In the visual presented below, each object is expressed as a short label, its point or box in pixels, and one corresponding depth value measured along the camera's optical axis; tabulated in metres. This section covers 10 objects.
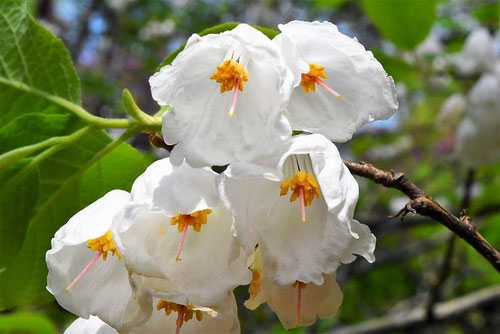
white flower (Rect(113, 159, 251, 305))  0.32
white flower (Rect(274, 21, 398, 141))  0.33
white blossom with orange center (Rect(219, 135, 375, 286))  0.32
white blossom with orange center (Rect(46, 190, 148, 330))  0.33
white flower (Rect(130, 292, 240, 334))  0.32
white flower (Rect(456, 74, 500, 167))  0.67
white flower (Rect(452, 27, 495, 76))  0.70
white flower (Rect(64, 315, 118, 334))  0.34
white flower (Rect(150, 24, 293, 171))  0.32
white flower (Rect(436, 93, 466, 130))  0.75
